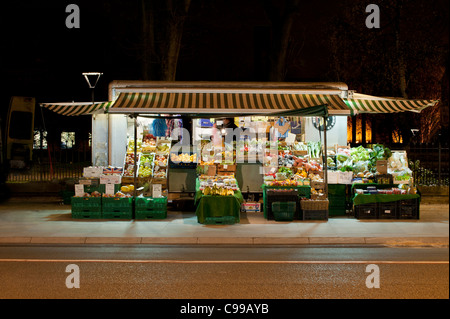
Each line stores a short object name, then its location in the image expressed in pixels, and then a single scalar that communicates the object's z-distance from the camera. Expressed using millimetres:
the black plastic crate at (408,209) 13547
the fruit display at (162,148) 15852
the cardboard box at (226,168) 15258
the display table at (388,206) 13516
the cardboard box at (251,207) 15023
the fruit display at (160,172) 15094
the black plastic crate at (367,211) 13586
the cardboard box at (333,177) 14352
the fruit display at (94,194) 13695
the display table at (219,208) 12938
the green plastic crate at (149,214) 13547
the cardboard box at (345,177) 14328
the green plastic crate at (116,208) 13508
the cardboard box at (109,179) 13862
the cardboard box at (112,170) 14875
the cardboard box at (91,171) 14664
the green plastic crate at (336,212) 14406
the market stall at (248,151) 13531
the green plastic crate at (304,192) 13820
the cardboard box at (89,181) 14555
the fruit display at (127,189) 14250
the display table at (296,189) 13680
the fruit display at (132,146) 15789
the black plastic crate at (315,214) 13333
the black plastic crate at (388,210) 13531
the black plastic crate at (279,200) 13344
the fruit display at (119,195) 13617
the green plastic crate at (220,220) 12883
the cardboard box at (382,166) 14258
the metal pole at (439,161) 17288
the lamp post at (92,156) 16406
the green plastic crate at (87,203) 13547
